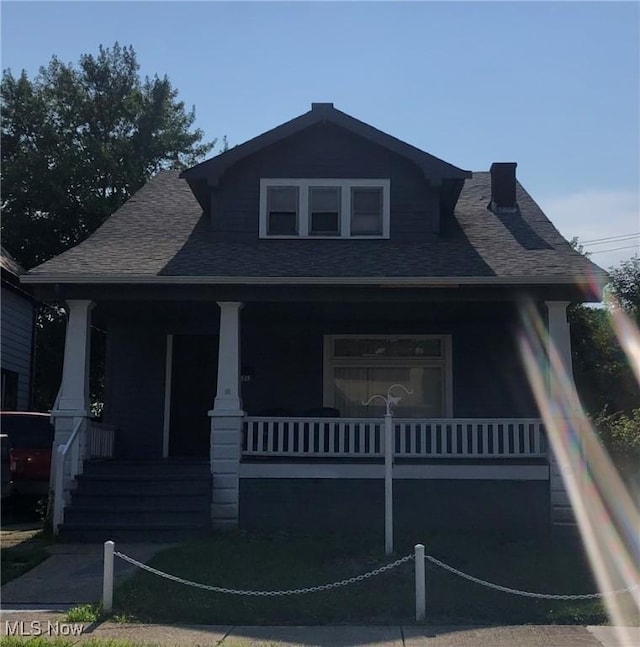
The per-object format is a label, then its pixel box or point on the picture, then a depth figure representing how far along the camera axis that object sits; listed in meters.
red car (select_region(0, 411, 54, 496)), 13.09
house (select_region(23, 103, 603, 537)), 11.67
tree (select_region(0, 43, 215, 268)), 28.17
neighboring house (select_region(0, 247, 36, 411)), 19.38
